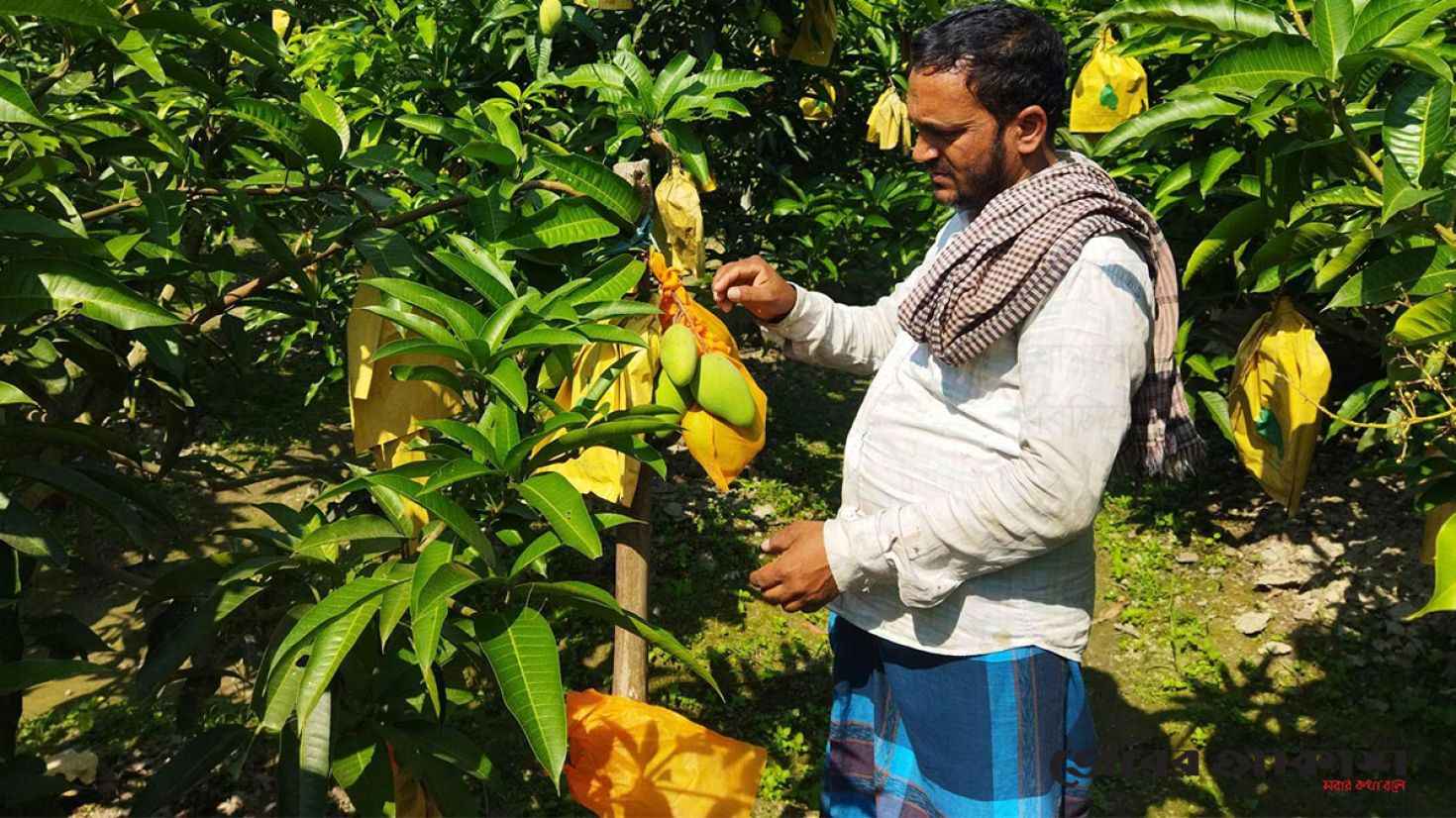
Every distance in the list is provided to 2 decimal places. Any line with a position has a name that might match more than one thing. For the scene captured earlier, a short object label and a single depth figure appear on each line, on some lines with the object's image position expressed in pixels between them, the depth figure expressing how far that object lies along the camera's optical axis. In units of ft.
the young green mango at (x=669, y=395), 5.17
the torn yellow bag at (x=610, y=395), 5.07
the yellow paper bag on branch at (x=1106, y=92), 8.37
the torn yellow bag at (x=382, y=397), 5.20
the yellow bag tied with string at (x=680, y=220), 5.28
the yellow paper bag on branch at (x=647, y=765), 5.32
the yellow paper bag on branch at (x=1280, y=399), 6.39
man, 4.14
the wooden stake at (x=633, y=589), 5.78
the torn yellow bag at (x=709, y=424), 5.29
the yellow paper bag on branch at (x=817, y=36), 8.48
